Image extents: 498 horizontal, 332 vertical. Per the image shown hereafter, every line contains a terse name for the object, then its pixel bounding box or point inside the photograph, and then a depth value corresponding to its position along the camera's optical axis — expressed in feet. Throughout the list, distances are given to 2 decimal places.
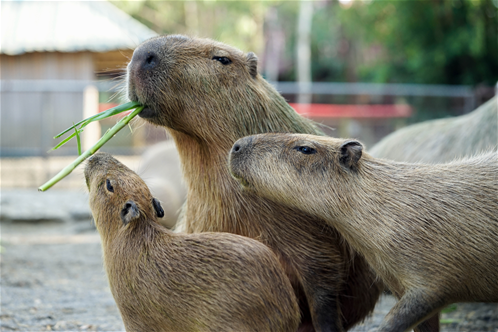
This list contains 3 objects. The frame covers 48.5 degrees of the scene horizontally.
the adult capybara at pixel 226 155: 9.73
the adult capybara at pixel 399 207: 8.54
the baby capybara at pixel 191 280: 8.61
